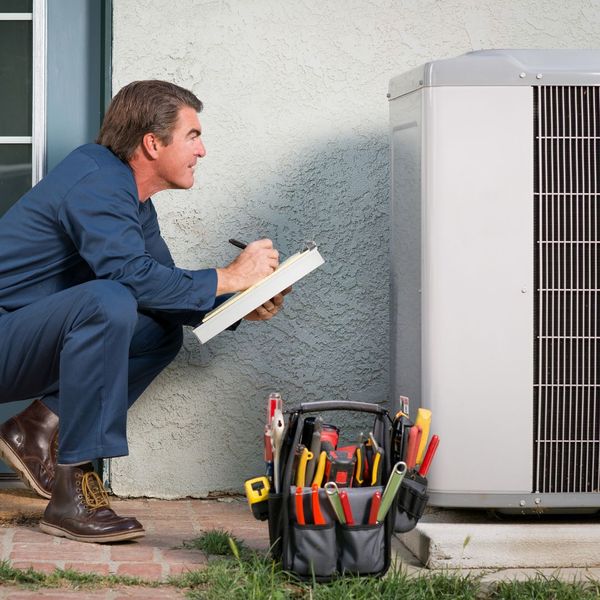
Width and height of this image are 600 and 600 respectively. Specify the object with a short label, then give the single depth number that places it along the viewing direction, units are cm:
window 394
